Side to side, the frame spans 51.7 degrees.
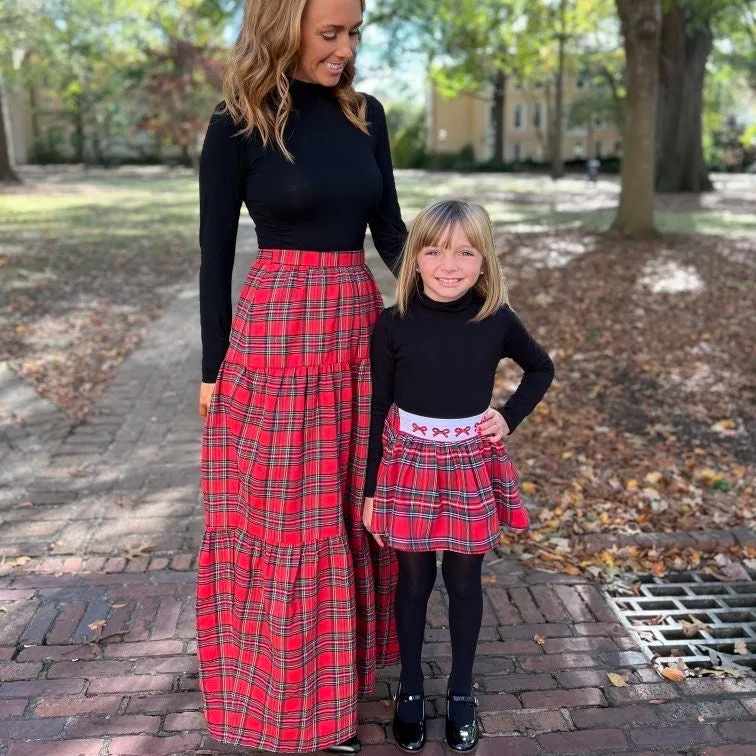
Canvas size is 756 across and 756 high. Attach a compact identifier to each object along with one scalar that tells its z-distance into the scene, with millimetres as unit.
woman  2084
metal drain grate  2963
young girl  2117
